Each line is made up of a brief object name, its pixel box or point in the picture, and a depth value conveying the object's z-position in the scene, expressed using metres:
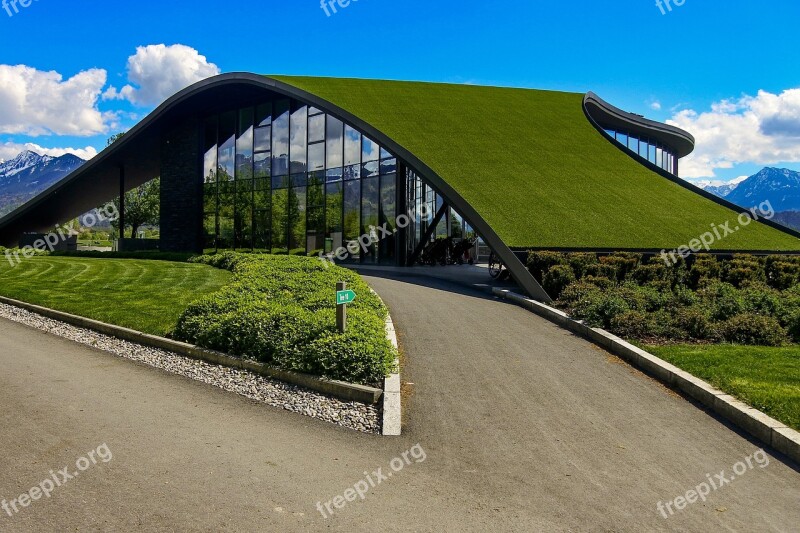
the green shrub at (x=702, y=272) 15.38
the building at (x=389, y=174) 21.03
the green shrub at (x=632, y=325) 10.28
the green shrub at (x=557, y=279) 14.38
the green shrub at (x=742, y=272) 15.38
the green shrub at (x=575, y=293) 13.07
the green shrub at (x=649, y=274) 15.47
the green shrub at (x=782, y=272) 15.56
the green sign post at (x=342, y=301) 7.96
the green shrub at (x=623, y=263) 15.74
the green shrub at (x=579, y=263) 15.49
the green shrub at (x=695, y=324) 10.13
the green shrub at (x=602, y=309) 11.05
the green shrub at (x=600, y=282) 14.15
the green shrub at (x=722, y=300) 11.12
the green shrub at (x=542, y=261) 15.51
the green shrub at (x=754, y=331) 9.83
